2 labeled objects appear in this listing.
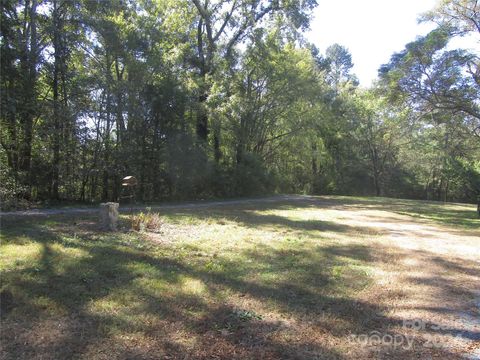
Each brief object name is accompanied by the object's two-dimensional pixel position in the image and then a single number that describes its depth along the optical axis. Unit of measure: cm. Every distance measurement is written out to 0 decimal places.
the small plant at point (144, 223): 831
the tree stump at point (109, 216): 799
